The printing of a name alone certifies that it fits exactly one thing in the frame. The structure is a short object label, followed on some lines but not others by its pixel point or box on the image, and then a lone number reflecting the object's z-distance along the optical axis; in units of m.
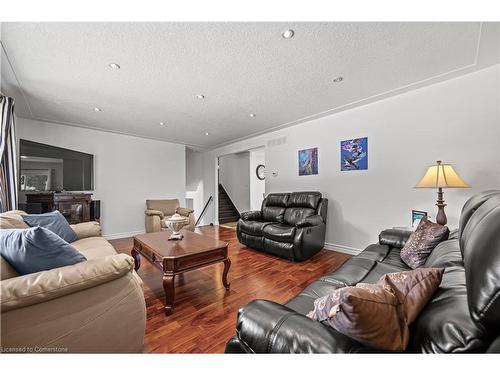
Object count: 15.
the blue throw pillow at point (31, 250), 1.00
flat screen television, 3.21
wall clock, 6.97
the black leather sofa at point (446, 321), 0.53
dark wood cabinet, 3.14
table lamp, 2.04
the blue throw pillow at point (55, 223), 1.82
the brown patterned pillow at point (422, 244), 1.55
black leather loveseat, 2.79
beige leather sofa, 0.84
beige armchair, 4.03
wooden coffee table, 1.68
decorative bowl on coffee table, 2.24
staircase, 6.64
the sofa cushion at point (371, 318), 0.59
